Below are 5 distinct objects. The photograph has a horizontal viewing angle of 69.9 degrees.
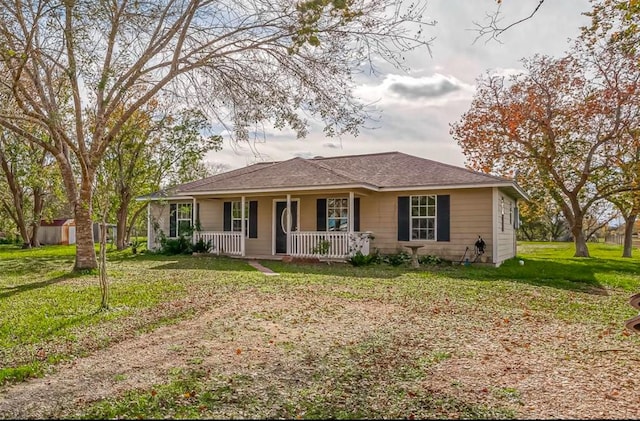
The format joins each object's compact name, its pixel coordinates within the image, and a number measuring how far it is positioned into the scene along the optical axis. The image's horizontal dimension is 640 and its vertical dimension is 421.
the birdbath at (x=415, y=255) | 12.55
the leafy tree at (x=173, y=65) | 7.59
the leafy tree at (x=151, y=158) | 9.27
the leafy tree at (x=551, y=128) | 18.11
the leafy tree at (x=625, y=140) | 16.55
